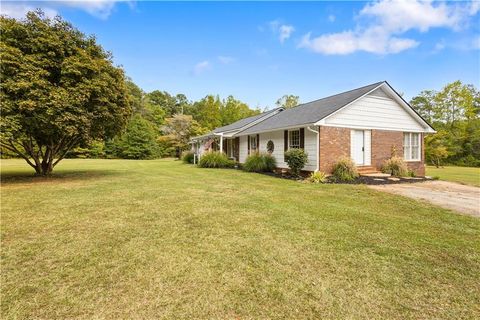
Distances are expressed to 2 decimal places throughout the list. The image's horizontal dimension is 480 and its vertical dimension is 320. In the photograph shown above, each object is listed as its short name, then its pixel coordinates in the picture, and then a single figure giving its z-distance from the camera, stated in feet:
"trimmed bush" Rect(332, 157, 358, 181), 35.47
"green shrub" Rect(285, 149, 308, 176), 38.34
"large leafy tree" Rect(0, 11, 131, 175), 28.19
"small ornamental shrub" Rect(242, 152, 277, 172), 47.83
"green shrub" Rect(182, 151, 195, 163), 82.33
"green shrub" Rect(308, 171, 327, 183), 34.35
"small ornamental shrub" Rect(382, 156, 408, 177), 39.93
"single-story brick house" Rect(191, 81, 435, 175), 37.96
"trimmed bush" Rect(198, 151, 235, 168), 59.21
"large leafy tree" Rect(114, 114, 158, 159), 120.67
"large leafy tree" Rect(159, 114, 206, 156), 117.08
